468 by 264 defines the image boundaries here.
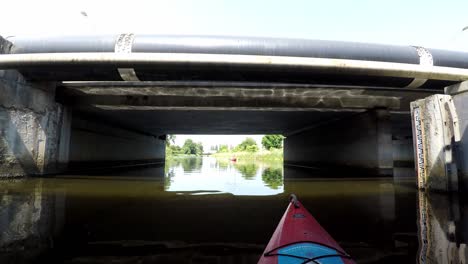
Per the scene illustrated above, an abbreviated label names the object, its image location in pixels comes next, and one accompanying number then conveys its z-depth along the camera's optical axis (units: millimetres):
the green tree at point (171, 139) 93412
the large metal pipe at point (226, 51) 8930
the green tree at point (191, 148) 125438
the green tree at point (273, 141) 59228
